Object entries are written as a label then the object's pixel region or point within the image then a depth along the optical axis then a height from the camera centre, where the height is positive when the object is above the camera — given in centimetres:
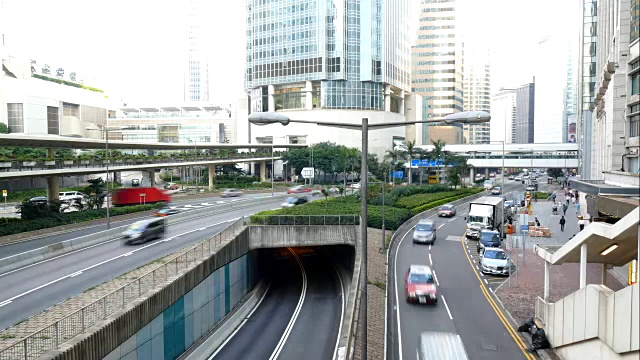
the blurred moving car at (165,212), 4328 -488
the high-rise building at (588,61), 5612 +1075
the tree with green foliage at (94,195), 4619 -349
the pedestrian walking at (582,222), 4125 -562
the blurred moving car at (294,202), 4956 -458
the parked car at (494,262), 3042 -653
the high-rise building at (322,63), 10762 +2059
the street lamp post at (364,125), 1060 +73
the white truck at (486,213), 4238 -495
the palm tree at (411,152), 8406 +72
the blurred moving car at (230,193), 6656 -494
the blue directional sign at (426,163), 9155 -128
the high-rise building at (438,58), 16712 +3281
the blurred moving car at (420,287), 2505 -663
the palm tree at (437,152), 8371 +67
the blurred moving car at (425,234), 3925 -611
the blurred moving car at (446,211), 5427 -605
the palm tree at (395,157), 8379 -17
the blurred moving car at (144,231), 3250 -491
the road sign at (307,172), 8619 -274
